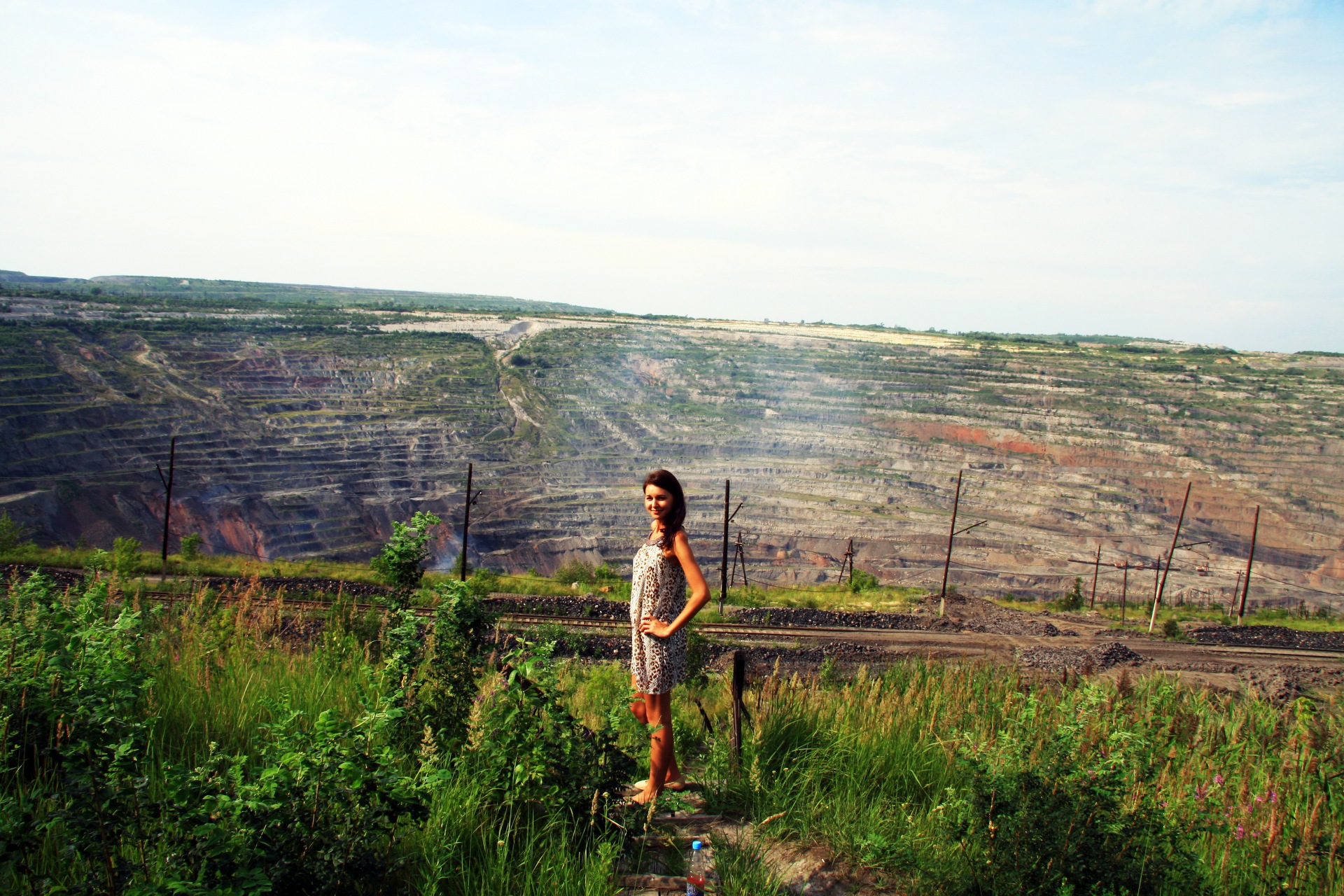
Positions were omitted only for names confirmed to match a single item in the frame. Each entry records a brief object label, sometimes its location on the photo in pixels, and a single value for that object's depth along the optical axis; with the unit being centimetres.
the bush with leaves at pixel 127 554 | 1978
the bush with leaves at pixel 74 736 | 240
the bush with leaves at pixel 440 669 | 345
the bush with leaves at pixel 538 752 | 337
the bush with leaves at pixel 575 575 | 2748
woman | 426
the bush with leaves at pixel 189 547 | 2505
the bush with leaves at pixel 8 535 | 2370
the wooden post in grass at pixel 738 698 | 446
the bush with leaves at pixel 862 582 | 2951
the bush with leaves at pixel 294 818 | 240
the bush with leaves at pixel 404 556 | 383
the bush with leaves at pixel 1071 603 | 3048
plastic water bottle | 309
